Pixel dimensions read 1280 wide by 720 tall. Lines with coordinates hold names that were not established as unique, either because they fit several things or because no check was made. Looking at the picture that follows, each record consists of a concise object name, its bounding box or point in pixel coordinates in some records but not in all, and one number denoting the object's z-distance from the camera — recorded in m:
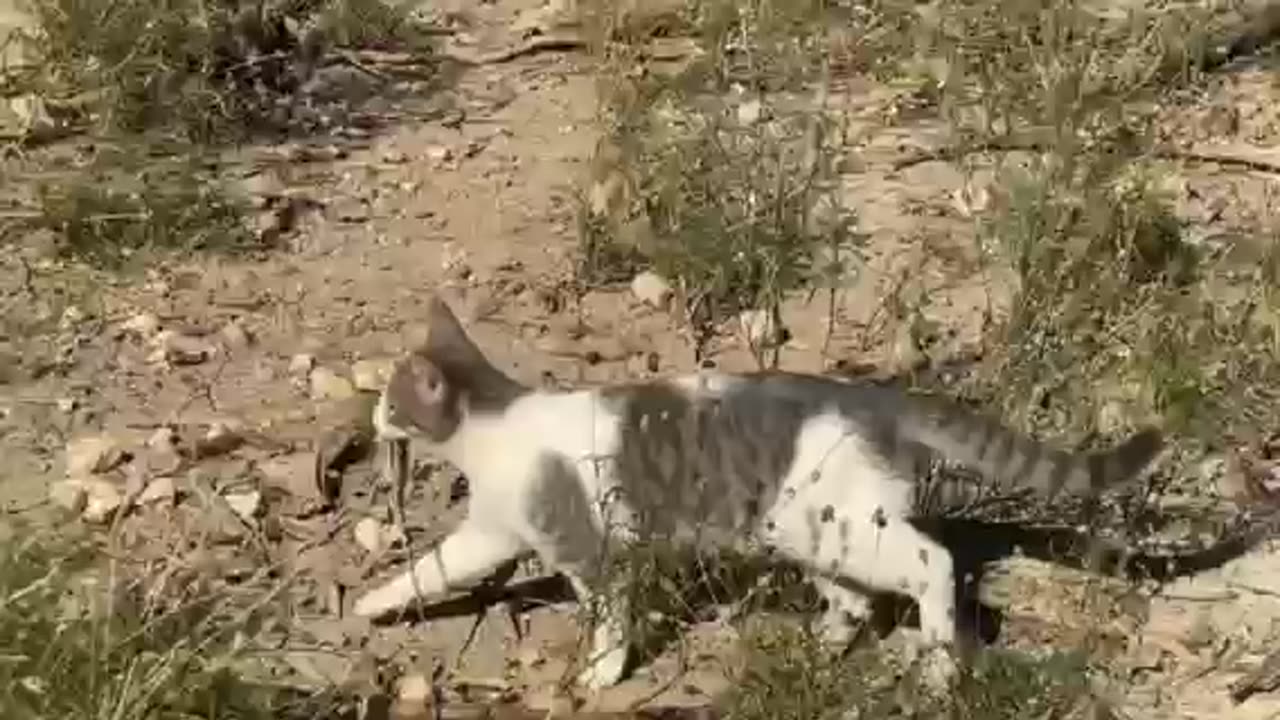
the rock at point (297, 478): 3.38
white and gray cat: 2.89
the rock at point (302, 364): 3.71
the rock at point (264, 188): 4.23
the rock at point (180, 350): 3.74
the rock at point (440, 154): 4.42
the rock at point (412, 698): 2.91
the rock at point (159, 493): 3.33
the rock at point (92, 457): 3.40
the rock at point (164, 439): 3.47
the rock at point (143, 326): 3.79
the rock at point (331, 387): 3.63
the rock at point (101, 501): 3.26
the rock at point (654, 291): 3.88
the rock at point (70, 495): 3.27
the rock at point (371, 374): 3.63
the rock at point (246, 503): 3.31
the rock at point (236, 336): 3.78
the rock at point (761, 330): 3.74
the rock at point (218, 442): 3.47
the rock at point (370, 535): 3.28
